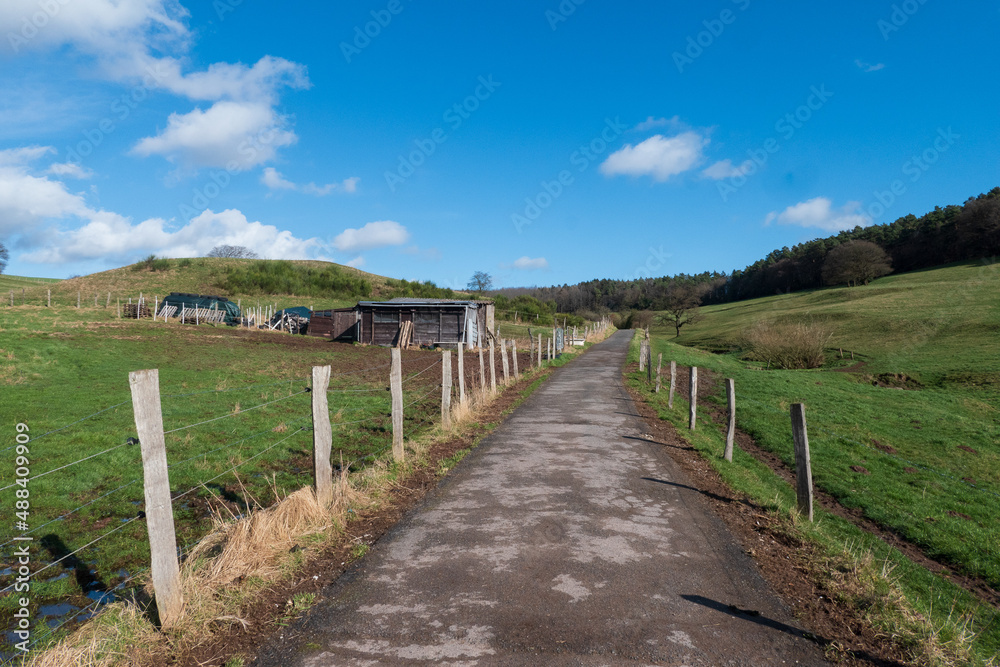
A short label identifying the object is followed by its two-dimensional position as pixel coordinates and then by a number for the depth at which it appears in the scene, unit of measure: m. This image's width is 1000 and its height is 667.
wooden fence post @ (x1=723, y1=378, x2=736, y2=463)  9.59
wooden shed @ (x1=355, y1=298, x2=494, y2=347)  36.78
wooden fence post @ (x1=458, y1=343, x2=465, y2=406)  12.32
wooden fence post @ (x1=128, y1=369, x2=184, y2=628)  3.76
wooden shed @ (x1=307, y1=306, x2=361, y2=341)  39.06
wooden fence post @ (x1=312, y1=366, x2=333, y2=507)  6.11
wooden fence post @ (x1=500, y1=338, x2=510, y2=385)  19.17
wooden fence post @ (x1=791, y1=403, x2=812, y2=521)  6.60
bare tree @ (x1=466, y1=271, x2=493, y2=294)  115.69
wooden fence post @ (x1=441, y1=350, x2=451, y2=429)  11.04
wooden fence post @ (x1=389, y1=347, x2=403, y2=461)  8.17
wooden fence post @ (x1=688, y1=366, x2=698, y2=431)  11.84
